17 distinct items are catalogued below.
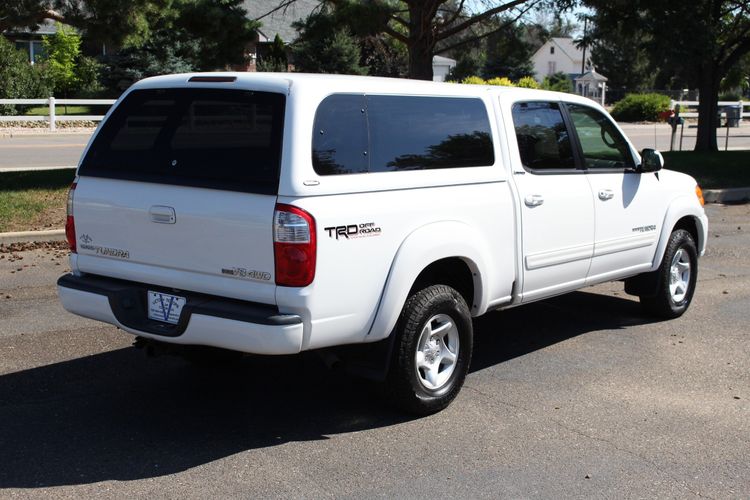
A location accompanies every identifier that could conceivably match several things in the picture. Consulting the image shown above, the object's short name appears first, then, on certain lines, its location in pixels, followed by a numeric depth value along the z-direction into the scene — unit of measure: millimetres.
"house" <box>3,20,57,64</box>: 41000
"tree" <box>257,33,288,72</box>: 40562
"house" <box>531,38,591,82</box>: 109250
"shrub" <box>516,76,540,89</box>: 37419
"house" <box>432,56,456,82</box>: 64312
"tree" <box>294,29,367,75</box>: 38812
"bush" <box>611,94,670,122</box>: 45500
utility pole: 19138
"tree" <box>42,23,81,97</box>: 38875
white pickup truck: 4887
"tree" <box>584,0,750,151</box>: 19328
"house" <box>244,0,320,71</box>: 44844
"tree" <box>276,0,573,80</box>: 16625
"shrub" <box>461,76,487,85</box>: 33684
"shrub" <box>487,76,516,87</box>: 29662
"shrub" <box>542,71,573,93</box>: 57075
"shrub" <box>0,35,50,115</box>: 33938
